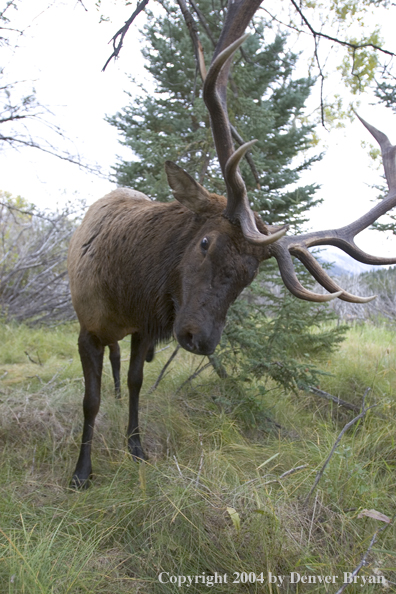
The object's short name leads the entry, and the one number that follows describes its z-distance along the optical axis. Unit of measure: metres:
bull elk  2.12
